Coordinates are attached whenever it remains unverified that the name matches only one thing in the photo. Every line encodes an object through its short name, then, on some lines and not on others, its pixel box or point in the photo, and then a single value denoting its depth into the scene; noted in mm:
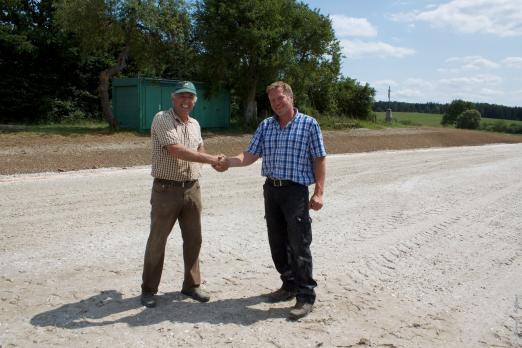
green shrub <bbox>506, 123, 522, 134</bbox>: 51744
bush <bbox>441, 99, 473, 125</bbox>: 75750
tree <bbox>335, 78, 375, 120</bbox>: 38691
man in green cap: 4312
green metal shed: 20547
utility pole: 41956
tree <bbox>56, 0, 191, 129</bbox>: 19000
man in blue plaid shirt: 4379
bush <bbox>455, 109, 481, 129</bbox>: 61031
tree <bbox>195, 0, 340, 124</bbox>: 22484
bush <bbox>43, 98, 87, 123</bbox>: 25516
